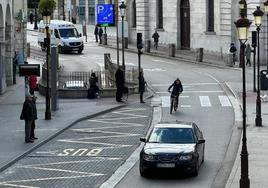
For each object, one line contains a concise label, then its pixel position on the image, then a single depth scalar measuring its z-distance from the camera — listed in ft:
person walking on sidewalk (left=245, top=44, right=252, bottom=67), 166.61
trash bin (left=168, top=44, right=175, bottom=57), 201.36
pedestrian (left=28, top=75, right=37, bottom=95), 127.99
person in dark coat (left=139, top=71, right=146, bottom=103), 123.54
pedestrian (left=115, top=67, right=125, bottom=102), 124.26
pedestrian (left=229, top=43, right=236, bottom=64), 174.78
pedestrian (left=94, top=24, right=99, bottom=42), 255.45
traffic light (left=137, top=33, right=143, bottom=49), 129.96
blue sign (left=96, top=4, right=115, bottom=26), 251.56
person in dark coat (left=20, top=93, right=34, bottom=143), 87.35
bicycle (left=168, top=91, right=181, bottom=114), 113.19
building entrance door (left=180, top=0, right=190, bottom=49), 217.56
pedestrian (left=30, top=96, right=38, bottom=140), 88.98
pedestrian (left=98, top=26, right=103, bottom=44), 250.16
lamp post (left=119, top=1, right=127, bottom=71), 149.48
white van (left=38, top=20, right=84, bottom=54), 216.74
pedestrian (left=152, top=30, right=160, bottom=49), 218.18
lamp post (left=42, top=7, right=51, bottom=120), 105.60
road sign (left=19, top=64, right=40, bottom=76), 102.99
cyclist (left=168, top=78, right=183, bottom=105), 113.50
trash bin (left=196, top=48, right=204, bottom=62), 185.99
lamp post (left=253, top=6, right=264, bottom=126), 100.17
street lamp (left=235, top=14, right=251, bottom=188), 61.41
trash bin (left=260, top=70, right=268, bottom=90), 135.13
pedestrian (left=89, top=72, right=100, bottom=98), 126.66
